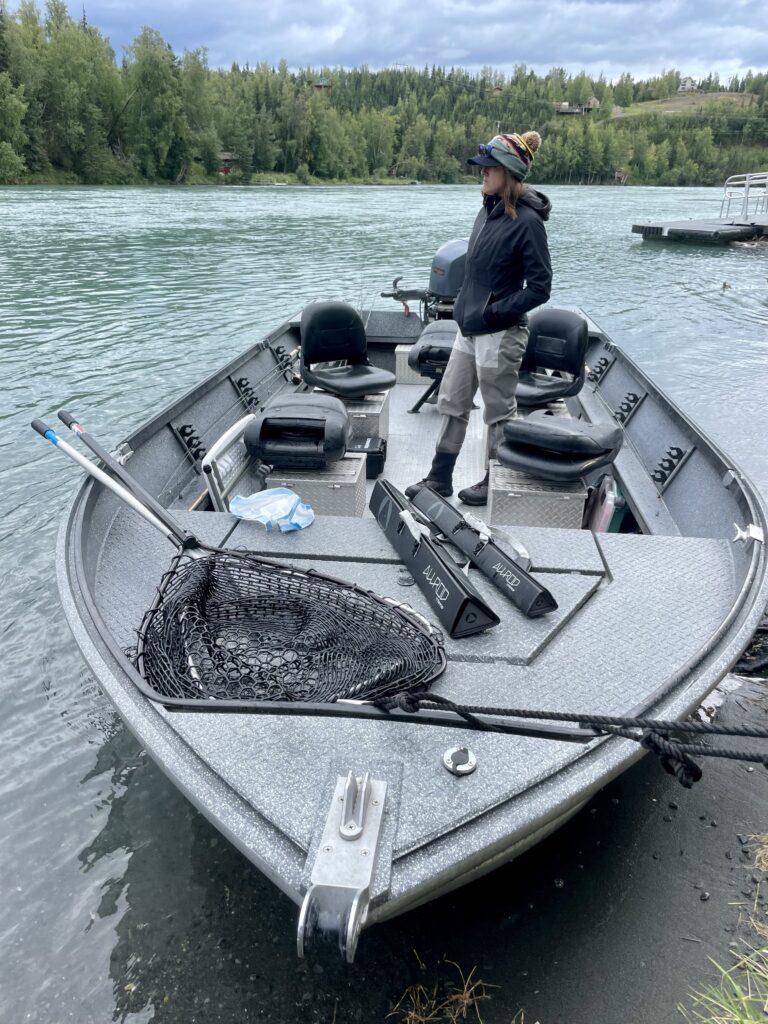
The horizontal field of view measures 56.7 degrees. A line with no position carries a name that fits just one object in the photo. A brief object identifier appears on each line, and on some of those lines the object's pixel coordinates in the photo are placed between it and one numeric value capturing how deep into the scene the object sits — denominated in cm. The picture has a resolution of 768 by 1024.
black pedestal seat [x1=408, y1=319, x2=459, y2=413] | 529
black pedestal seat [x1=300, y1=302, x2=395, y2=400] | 490
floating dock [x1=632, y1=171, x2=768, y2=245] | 2191
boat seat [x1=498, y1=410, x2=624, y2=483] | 322
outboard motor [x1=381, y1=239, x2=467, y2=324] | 591
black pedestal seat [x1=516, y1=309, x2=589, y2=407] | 479
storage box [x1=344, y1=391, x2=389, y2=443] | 469
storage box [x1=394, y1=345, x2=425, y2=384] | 632
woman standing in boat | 330
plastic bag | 279
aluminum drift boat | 154
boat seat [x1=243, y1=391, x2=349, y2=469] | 342
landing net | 196
